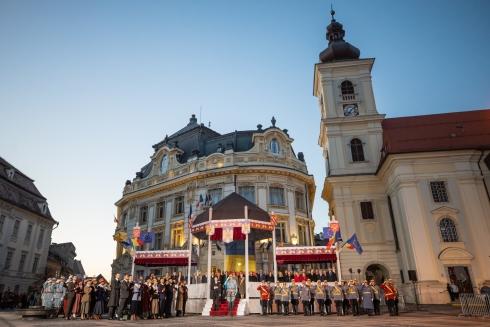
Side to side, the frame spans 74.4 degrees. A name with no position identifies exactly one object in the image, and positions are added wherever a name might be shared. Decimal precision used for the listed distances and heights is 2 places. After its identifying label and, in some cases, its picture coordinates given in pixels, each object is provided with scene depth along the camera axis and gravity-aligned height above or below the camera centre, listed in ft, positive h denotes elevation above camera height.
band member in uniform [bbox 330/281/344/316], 49.80 -1.71
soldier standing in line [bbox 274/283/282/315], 51.36 -1.60
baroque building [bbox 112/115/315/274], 107.86 +33.86
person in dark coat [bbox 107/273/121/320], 46.32 -0.92
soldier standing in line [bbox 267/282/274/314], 51.55 -1.91
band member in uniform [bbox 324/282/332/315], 51.31 -2.20
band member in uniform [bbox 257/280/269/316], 50.08 -1.82
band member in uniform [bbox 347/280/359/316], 48.92 -1.73
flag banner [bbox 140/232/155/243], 96.75 +14.33
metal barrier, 38.88 -2.62
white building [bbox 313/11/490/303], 65.51 +21.90
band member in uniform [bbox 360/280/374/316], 47.88 -2.02
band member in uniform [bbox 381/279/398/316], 45.96 -1.84
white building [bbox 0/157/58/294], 103.30 +19.44
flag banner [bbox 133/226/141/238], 76.98 +12.47
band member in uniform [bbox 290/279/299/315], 51.57 -1.50
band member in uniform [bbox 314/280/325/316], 50.24 -1.53
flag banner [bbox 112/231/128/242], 112.56 +17.47
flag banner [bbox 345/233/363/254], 67.50 +7.81
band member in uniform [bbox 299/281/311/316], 50.14 -1.78
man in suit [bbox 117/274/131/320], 45.05 -0.78
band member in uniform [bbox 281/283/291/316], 50.71 -1.75
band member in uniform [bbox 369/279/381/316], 48.68 -2.20
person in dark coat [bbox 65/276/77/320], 47.16 -0.99
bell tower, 88.63 +46.91
